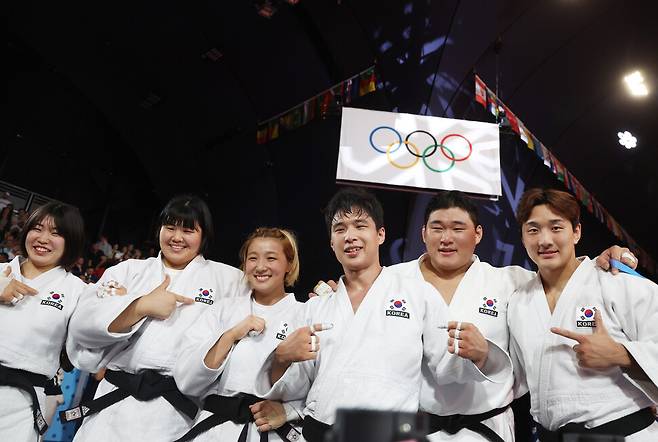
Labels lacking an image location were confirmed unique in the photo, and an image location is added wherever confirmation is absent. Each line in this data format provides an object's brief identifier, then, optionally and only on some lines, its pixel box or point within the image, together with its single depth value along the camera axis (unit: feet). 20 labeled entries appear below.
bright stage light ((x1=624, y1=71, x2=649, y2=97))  28.78
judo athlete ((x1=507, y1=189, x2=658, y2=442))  5.58
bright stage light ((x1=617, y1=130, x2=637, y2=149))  32.50
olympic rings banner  18.06
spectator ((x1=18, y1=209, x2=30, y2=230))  25.41
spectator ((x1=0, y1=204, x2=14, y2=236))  24.30
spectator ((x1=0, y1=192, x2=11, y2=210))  26.41
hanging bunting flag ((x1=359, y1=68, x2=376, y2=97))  23.49
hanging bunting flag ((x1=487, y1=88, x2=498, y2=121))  23.68
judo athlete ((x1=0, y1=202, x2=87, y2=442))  7.12
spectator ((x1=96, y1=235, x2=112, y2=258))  31.51
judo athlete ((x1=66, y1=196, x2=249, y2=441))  6.69
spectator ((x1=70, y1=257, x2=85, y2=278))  22.31
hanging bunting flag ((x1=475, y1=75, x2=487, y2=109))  23.72
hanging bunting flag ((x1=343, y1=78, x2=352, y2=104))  23.32
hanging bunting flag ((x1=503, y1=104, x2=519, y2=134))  24.09
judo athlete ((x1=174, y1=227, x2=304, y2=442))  6.46
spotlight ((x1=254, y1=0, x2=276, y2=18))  22.85
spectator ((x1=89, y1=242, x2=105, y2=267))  30.32
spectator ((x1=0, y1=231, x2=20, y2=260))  20.24
